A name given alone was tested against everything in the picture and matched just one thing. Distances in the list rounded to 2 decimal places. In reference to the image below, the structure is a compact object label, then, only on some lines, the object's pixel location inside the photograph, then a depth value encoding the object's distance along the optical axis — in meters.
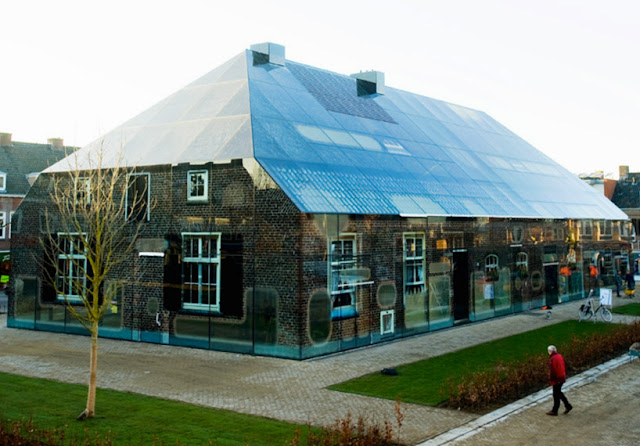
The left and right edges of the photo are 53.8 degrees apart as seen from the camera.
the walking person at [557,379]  12.66
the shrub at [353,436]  10.01
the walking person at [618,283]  36.62
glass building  19.03
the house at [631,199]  64.62
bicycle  26.44
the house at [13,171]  46.69
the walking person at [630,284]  36.34
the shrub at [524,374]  13.48
